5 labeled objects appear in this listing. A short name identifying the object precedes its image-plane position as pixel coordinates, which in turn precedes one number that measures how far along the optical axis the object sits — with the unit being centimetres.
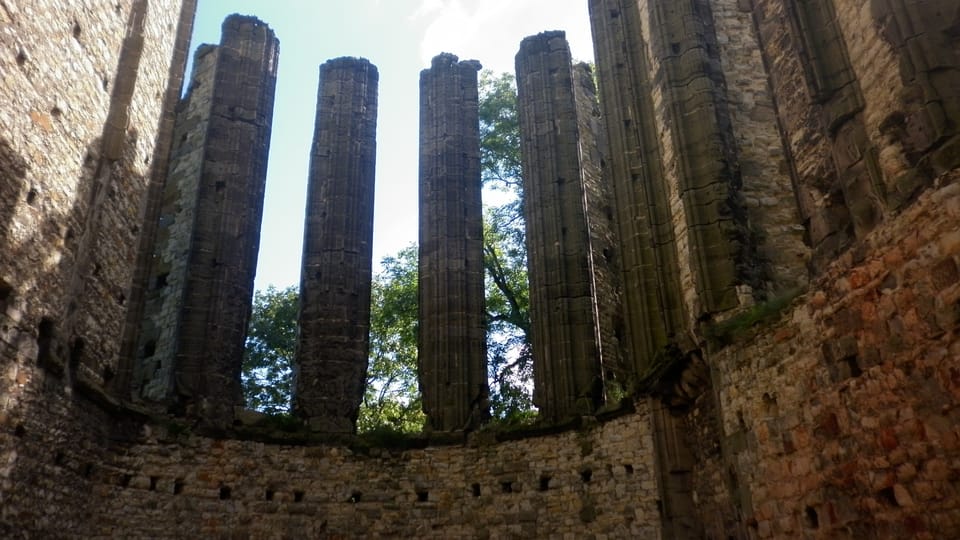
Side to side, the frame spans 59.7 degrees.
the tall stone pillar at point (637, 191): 1085
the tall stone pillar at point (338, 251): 1409
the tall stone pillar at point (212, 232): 1358
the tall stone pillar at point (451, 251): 1398
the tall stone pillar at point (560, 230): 1347
